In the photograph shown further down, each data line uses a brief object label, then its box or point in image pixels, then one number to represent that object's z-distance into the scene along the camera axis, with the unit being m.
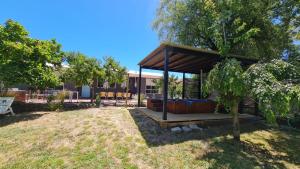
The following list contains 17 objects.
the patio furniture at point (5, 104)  9.26
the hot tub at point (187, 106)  8.96
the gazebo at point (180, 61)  6.79
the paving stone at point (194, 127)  6.98
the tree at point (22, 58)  8.86
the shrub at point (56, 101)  10.93
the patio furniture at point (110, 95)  17.99
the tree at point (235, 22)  9.48
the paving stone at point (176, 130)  6.52
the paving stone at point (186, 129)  6.71
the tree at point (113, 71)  13.87
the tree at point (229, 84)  5.12
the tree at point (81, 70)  12.01
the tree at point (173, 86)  17.84
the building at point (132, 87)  19.45
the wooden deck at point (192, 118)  6.93
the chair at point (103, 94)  17.51
